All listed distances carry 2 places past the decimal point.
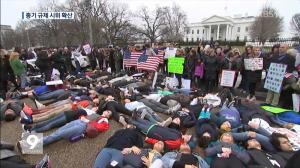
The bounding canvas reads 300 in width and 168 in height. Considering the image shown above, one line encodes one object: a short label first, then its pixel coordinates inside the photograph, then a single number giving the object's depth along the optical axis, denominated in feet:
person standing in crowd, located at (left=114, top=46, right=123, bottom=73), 49.44
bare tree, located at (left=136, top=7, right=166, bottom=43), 192.50
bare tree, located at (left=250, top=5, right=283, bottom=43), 148.14
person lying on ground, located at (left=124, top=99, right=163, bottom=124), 22.57
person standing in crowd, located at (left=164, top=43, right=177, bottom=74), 39.73
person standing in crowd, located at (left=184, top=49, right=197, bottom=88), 34.68
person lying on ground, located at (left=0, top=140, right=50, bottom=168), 11.83
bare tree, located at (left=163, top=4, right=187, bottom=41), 202.28
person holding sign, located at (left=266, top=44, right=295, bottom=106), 26.07
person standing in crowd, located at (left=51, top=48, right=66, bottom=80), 42.72
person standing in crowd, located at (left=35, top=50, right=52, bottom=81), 40.01
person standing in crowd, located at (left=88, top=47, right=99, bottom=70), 52.25
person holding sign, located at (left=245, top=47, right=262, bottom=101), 29.96
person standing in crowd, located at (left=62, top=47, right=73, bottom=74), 47.50
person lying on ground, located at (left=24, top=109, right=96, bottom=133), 20.43
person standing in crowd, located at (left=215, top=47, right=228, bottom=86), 32.47
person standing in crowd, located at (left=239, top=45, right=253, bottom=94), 30.43
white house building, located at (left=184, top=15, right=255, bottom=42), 271.28
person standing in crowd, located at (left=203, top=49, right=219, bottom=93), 32.35
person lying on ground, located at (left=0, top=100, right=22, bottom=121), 20.32
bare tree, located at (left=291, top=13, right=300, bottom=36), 150.96
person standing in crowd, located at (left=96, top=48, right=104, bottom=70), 52.60
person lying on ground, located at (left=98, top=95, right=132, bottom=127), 23.80
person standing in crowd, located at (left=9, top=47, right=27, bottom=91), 33.09
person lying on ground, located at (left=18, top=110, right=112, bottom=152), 18.51
